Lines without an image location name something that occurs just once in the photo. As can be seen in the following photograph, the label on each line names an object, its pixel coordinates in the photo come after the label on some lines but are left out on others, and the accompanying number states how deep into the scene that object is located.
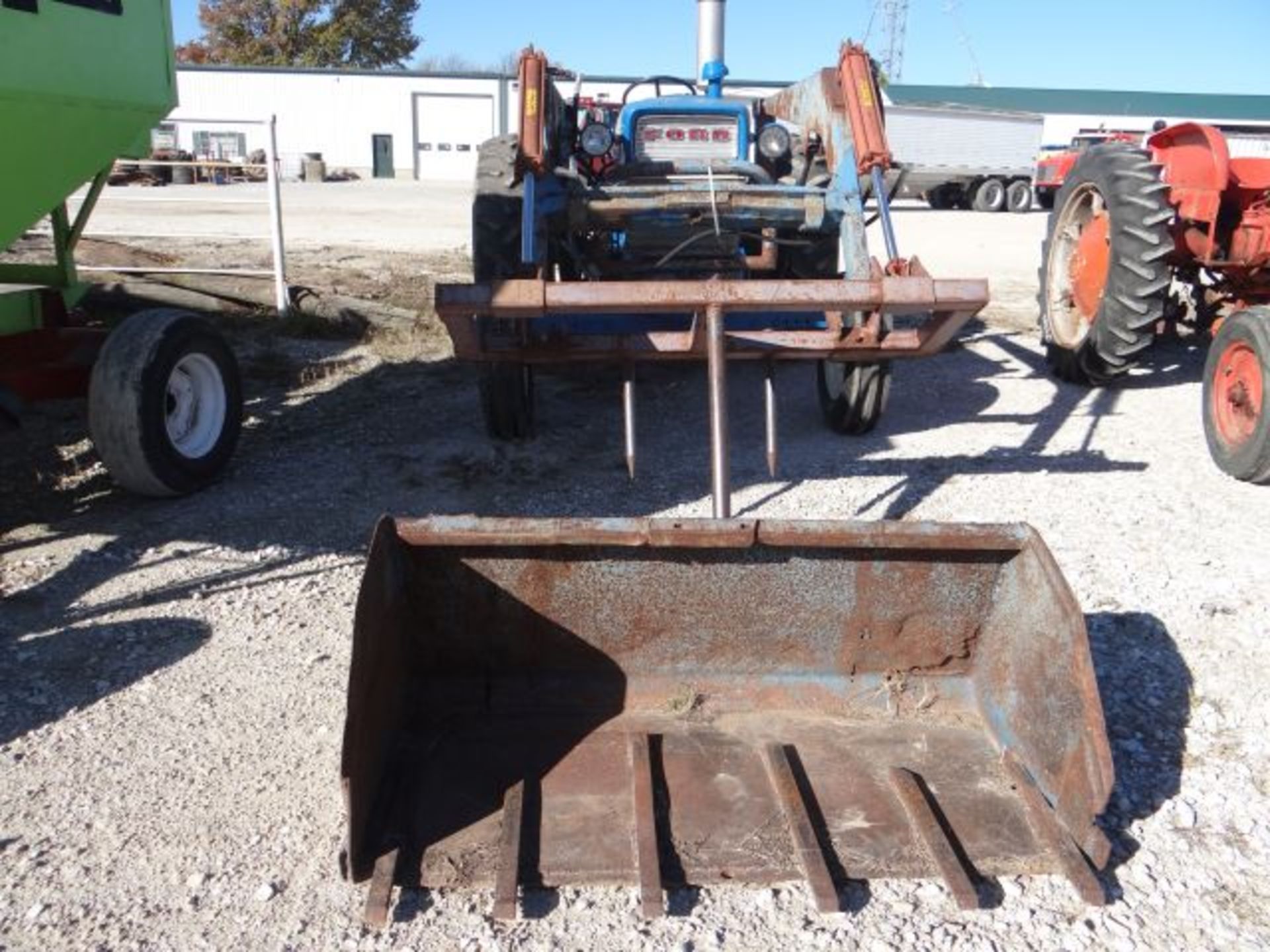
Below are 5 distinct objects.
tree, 45.88
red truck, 20.22
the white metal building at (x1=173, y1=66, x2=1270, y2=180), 40.62
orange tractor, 6.21
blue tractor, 3.89
